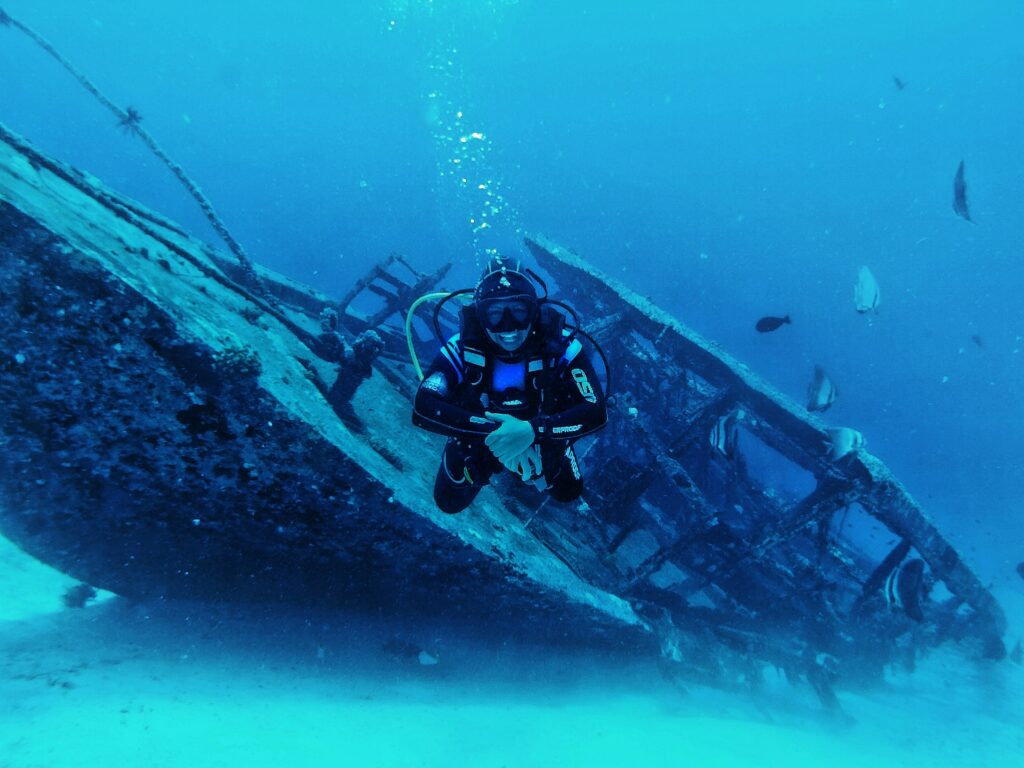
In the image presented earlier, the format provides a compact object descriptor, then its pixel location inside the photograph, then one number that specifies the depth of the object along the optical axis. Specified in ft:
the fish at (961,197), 18.46
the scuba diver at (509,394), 9.57
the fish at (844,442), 17.51
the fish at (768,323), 22.86
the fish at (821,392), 20.15
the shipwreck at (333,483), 8.31
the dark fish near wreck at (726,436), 18.24
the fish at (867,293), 21.13
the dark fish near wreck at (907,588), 15.55
